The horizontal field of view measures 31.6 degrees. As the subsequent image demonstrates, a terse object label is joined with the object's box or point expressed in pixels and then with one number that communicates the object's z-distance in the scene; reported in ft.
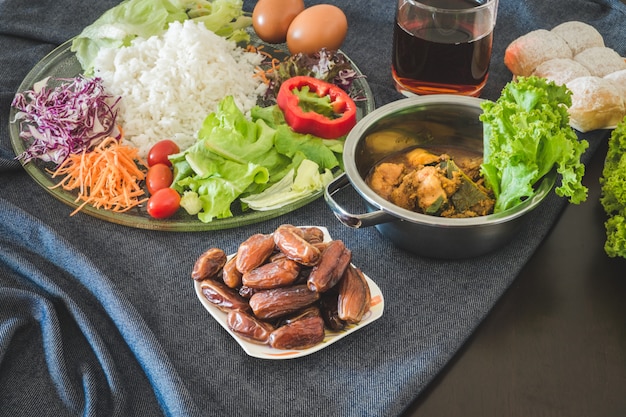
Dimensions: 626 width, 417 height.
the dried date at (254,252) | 2.43
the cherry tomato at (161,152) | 2.85
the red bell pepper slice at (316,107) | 2.90
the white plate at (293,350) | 2.34
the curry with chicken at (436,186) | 2.55
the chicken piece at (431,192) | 2.53
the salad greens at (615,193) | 2.54
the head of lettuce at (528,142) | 2.43
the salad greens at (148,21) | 3.19
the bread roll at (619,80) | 2.92
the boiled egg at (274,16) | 3.23
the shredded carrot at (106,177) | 2.77
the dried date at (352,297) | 2.36
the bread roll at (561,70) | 2.97
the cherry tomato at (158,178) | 2.77
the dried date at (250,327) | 2.35
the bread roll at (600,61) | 3.01
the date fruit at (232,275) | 2.44
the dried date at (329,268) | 2.37
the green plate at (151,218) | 2.71
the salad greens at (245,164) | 2.74
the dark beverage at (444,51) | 2.87
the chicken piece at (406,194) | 2.58
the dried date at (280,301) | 2.36
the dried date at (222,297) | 2.40
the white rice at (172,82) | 2.96
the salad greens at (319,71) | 3.07
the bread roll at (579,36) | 3.11
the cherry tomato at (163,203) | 2.71
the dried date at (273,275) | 2.38
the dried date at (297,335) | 2.33
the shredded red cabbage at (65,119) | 2.89
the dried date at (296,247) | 2.40
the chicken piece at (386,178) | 2.62
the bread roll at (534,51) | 3.07
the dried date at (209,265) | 2.46
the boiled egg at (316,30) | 3.16
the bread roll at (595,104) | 2.87
